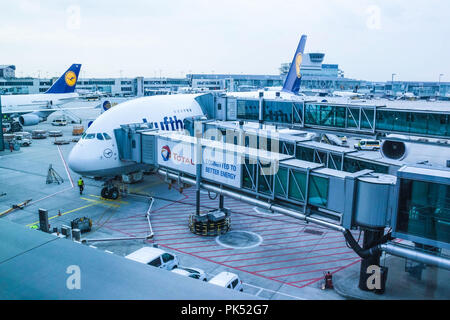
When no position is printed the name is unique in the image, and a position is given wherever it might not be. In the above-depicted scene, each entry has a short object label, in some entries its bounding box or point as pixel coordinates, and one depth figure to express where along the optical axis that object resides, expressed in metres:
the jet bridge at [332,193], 15.27
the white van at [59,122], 83.62
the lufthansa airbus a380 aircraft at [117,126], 29.92
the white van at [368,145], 57.19
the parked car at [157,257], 19.72
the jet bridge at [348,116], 24.06
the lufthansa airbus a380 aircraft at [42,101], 69.88
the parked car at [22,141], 58.34
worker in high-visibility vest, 34.32
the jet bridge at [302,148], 22.23
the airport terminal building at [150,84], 133.25
